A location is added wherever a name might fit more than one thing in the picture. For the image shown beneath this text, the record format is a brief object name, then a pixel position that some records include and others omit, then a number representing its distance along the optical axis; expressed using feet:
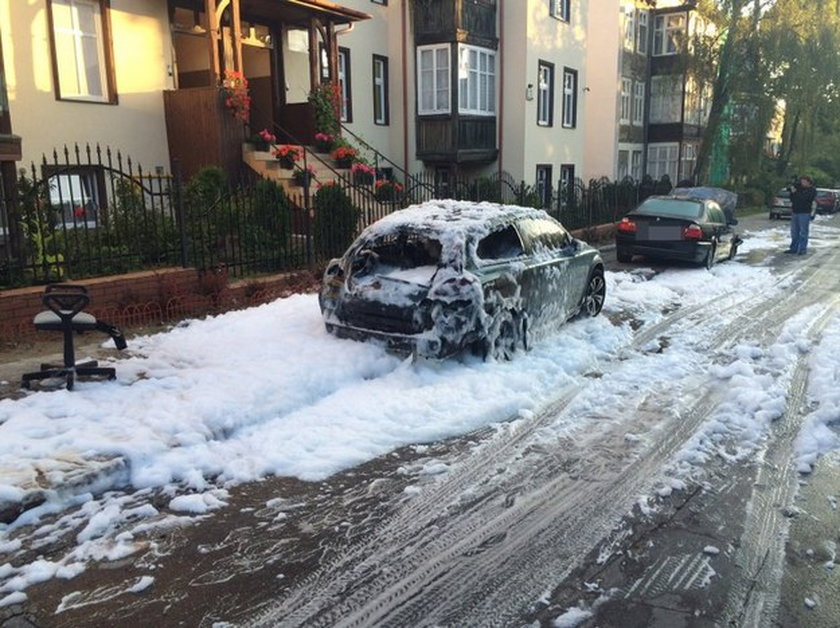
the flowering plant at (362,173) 52.16
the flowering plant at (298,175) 47.24
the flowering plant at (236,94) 45.83
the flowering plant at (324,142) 54.95
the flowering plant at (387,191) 48.58
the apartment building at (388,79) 43.27
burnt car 22.72
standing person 56.03
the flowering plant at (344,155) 53.93
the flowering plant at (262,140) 48.40
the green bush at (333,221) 39.04
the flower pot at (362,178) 52.37
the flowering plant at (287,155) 47.91
